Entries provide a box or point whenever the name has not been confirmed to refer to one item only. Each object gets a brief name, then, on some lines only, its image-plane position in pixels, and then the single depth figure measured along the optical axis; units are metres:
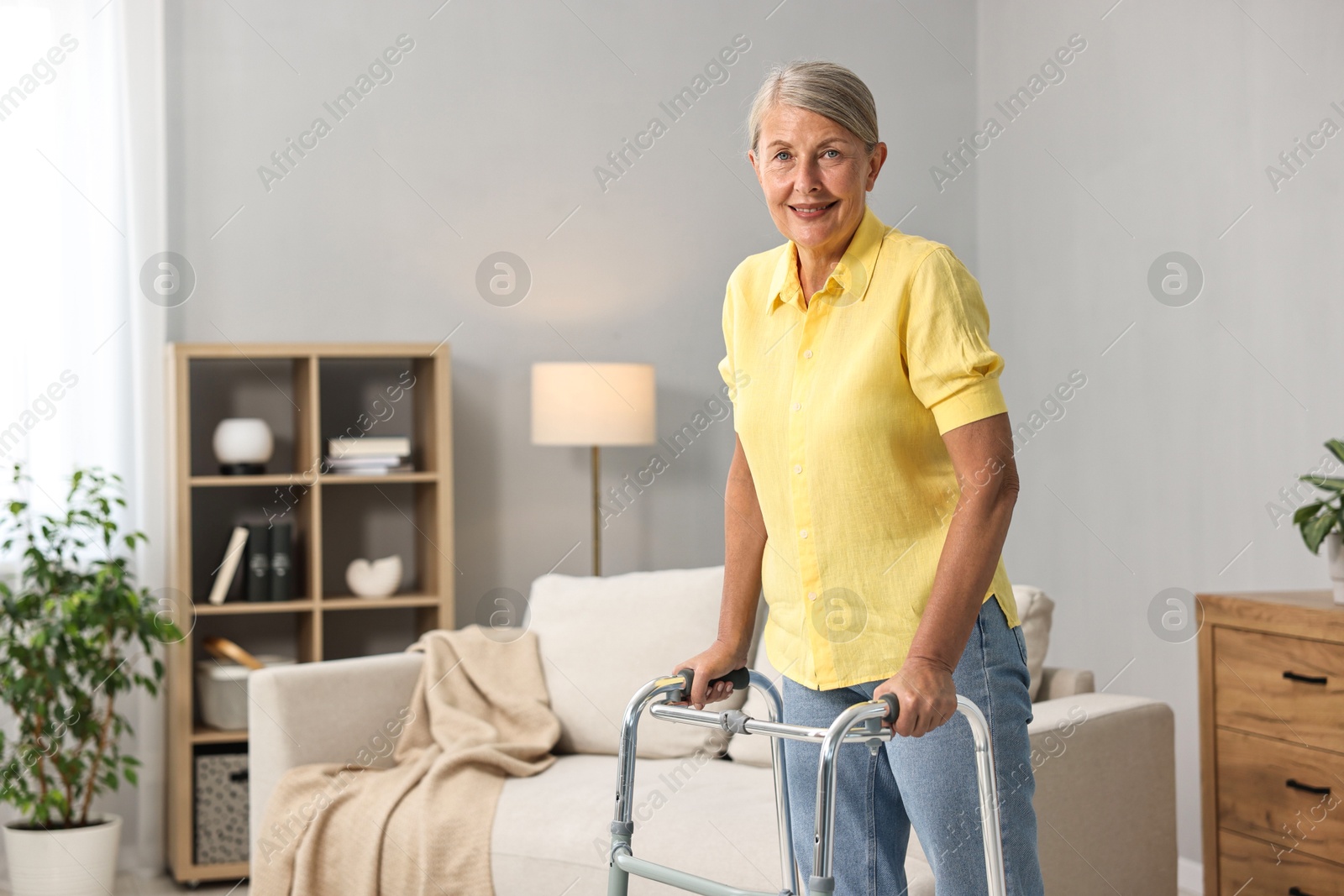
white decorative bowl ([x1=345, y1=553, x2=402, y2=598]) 3.58
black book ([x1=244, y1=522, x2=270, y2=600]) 3.44
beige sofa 2.26
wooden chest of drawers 2.28
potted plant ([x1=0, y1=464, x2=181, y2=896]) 3.11
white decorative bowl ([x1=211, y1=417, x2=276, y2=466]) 3.48
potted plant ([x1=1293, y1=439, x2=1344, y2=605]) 2.36
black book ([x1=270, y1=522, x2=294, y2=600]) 3.46
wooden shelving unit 3.34
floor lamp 3.59
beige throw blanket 2.40
